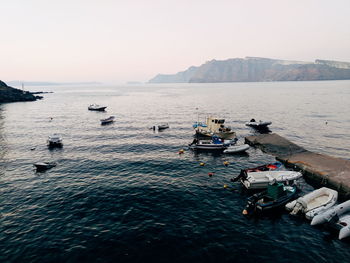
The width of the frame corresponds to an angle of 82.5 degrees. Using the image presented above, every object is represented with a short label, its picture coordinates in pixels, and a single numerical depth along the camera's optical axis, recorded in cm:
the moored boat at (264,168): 3260
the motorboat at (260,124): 6831
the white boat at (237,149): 4688
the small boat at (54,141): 5169
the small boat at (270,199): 2494
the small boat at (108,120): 7941
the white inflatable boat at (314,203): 2391
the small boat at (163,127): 6928
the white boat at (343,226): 2023
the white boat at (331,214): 2200
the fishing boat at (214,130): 5669
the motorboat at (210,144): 4934
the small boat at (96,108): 11707
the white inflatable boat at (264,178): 2988
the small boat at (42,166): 3753
